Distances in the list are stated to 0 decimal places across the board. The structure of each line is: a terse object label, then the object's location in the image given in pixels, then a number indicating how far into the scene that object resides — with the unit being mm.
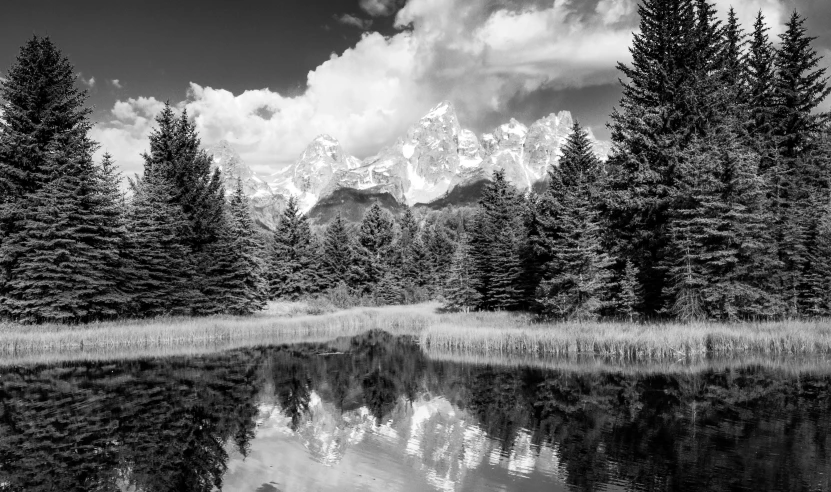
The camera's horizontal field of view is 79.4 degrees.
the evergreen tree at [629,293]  29688
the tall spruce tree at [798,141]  30984
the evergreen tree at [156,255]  35188
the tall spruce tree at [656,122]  29812
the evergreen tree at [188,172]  39250
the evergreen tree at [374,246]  74812
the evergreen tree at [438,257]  76500
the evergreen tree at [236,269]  41312
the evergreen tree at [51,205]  29469
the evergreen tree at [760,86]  33656
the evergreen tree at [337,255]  73188
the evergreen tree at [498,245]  44812
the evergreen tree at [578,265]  28891
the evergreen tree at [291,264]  65000
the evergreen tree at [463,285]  48750
